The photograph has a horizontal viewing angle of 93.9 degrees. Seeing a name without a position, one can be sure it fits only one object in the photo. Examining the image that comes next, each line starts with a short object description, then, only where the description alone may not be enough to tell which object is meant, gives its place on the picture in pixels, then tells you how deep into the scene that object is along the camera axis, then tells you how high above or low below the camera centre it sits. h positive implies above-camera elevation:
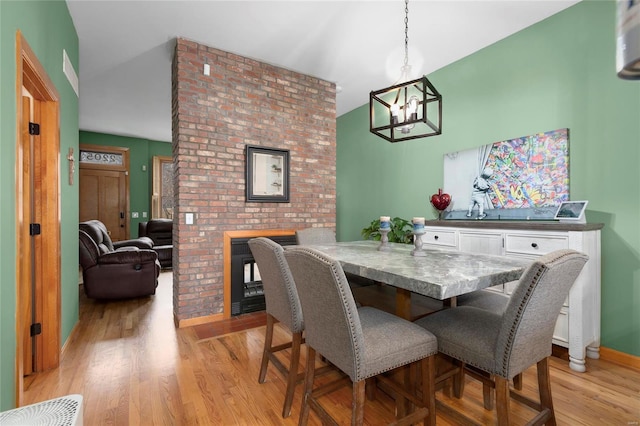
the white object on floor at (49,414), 0.92 -0.66
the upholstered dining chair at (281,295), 1.67 -0.50
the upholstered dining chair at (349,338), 1.20 -0.56
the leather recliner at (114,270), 3.58 -0.72
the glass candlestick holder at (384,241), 2.22 -0.23
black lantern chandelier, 1.82 +0.67
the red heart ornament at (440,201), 3.33 +0.12
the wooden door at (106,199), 6.40 +0.28
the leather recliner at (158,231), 6.14 -0.40
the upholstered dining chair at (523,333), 1.13 -0.55
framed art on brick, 3.39 +0.44
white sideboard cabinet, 2.13 -0.34
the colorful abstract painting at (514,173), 2.58 +0.37
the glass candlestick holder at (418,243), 1.89 -0.20
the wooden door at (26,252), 1.55 -0.22
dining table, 1.23 -0.28
